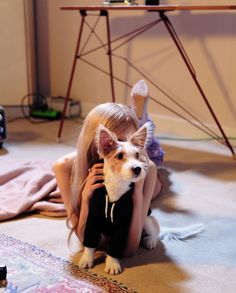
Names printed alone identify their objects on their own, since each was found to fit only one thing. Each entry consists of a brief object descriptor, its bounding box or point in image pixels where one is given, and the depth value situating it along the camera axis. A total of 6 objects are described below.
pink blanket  1.69
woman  1.27
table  2.09
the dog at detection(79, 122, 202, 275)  1.15
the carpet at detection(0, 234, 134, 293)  1.21
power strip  3.23
